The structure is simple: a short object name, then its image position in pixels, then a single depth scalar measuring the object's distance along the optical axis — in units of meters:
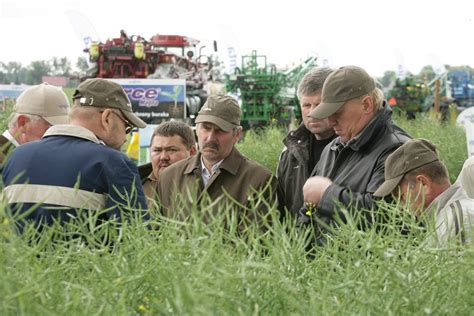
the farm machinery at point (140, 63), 24.19
